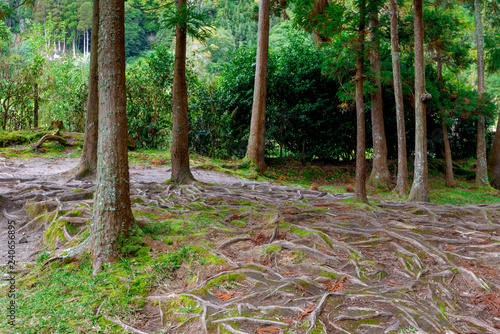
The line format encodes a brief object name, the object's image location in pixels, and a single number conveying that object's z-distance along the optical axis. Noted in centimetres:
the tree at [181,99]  692
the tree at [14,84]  1354
